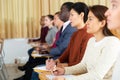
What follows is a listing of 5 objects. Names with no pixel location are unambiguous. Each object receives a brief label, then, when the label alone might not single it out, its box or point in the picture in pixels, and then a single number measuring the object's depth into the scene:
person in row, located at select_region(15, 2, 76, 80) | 2.98
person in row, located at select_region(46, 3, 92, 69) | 2.38
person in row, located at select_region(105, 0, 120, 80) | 1.10
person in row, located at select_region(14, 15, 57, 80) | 3.76
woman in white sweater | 1.73
